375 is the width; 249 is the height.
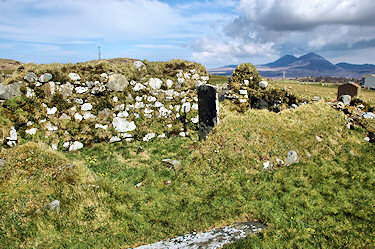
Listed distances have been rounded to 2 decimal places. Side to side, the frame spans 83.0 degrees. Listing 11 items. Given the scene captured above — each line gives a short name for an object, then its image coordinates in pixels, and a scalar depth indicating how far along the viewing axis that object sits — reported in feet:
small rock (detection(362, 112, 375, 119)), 44.93
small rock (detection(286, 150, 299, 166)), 33.11
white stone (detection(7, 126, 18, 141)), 37.23
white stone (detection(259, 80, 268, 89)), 58.18
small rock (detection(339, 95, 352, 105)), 51.22
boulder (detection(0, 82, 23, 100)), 40.49
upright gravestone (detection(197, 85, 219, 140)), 39.83
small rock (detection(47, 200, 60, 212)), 20.81
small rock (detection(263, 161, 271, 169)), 31.60
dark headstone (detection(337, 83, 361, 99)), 52.65
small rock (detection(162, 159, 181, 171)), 32.02
